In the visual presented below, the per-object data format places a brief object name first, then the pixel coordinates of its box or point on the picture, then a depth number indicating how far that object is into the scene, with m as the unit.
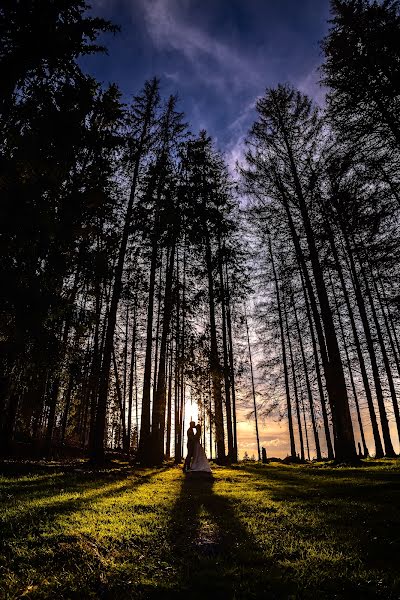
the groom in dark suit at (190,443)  13.05
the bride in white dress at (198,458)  12.31
